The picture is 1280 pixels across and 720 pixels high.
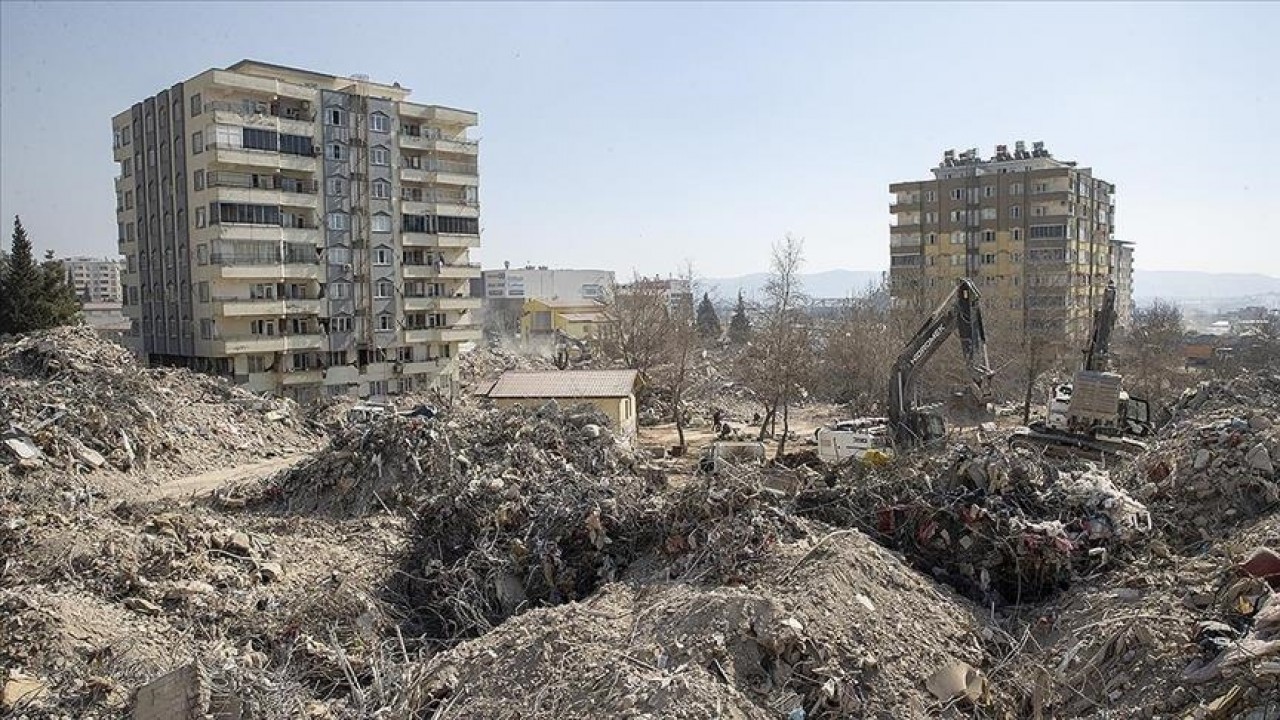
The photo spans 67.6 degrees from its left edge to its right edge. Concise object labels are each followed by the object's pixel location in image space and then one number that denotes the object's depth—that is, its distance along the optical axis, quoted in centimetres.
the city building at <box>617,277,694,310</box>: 3972
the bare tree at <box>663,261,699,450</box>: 3297
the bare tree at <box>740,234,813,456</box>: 2795
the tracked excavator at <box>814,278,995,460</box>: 1750
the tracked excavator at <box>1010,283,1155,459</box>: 1748
